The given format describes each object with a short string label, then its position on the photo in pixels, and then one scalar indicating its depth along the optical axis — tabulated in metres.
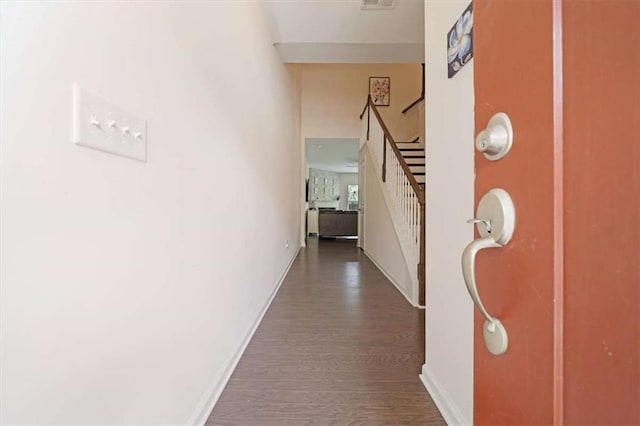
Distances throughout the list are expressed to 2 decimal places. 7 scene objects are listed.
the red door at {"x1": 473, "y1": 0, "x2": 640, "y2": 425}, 0.33
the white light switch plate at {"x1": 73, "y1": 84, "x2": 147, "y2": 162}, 0.70
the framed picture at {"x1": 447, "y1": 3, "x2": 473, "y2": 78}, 1.20
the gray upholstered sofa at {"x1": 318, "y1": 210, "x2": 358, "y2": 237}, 9.60
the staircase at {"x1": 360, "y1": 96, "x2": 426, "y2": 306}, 3.09
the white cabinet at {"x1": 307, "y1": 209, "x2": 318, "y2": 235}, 10.74
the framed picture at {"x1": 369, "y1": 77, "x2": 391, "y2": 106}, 7.12
